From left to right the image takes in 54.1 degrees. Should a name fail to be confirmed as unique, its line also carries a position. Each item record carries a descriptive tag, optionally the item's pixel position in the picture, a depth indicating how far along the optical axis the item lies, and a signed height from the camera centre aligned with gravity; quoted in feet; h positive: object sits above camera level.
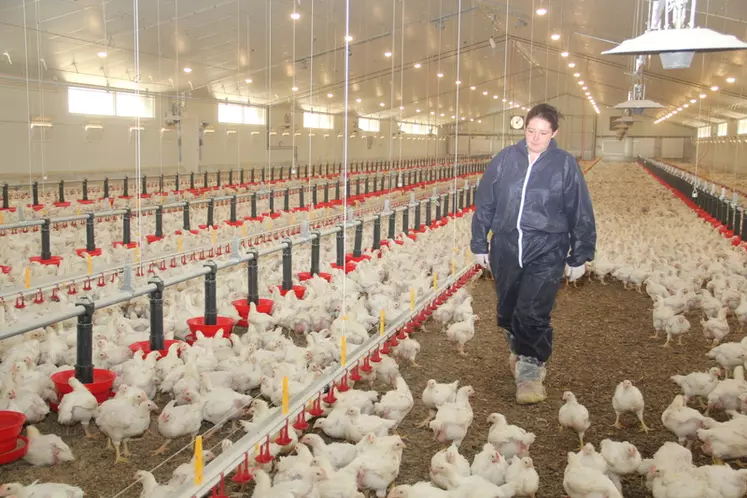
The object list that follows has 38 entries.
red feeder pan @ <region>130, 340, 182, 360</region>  18.70 -4.89
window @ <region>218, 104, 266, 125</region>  82.02 +5.10
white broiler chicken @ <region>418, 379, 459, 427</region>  15.48 -4.93
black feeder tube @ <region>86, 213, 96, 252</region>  33.45 -3.63
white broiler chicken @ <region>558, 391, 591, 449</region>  14.16 -4.88
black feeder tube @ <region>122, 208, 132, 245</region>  36.27 -3.48
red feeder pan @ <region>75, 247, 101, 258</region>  32.32 -4.32
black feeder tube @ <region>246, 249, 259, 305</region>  23.94 -3.89
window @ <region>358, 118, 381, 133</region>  125.39 +6.25
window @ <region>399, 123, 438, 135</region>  143.54 +6.54
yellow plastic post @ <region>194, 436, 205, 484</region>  11.14 -4.62
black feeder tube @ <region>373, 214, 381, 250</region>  37.22 -3.77
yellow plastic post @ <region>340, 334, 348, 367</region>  17.20 -4.51
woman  15.42 -1.42
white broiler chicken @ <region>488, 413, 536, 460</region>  13.23 -5.00
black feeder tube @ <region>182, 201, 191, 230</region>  40.70 -3.20
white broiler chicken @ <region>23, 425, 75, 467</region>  13.28 -5.34
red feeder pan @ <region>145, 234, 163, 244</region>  36.89 -4.11
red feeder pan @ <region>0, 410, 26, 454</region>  13.24 -5.06
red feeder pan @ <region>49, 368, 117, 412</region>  16.05 -5.07
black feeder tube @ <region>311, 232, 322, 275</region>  28.95 -3.77
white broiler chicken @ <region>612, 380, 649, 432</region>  15.01 -4.81
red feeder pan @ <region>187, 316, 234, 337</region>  21.12 -4.90
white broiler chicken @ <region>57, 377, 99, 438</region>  14.62 -4.99
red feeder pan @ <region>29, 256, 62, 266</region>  30.53 -4.42
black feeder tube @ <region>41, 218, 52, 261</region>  31.01 -3.70
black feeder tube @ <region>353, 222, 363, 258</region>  34.60 -3.86
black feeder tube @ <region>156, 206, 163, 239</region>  38.06 -3.44
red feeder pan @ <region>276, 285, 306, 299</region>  26.47 -4.76
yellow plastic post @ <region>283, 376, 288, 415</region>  14.02 -4.55
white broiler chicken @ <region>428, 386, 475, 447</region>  13.91 -4.95
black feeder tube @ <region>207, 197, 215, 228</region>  41.77 -3.19
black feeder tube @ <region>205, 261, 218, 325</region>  21.50 -4.02
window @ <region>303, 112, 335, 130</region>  107.34 +5.67
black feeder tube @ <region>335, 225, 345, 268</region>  30.37 -3.70
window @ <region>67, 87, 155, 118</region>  61.31 +4.66
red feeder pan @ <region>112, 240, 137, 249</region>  34.52 -4.22
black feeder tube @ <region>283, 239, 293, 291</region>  26.58 -3.96
